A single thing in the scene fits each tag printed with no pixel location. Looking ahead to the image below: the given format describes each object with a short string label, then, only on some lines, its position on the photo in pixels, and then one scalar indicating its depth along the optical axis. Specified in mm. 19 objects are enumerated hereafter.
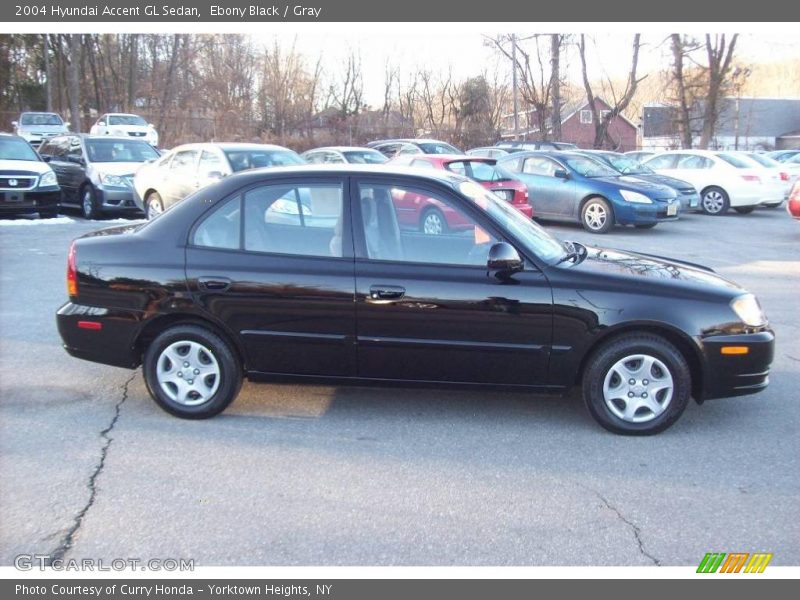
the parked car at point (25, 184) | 13930
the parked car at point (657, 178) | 16688
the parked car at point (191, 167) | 12656
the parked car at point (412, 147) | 19734
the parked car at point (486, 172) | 12891
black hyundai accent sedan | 4605
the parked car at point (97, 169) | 14562
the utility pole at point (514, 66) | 35344
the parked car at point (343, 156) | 16078
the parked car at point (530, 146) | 23911
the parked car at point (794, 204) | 12895
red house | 60941
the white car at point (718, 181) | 17891
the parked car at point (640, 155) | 21744
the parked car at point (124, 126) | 32000
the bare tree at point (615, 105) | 34312
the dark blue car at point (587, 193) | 14156
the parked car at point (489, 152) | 21256
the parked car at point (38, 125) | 31656
